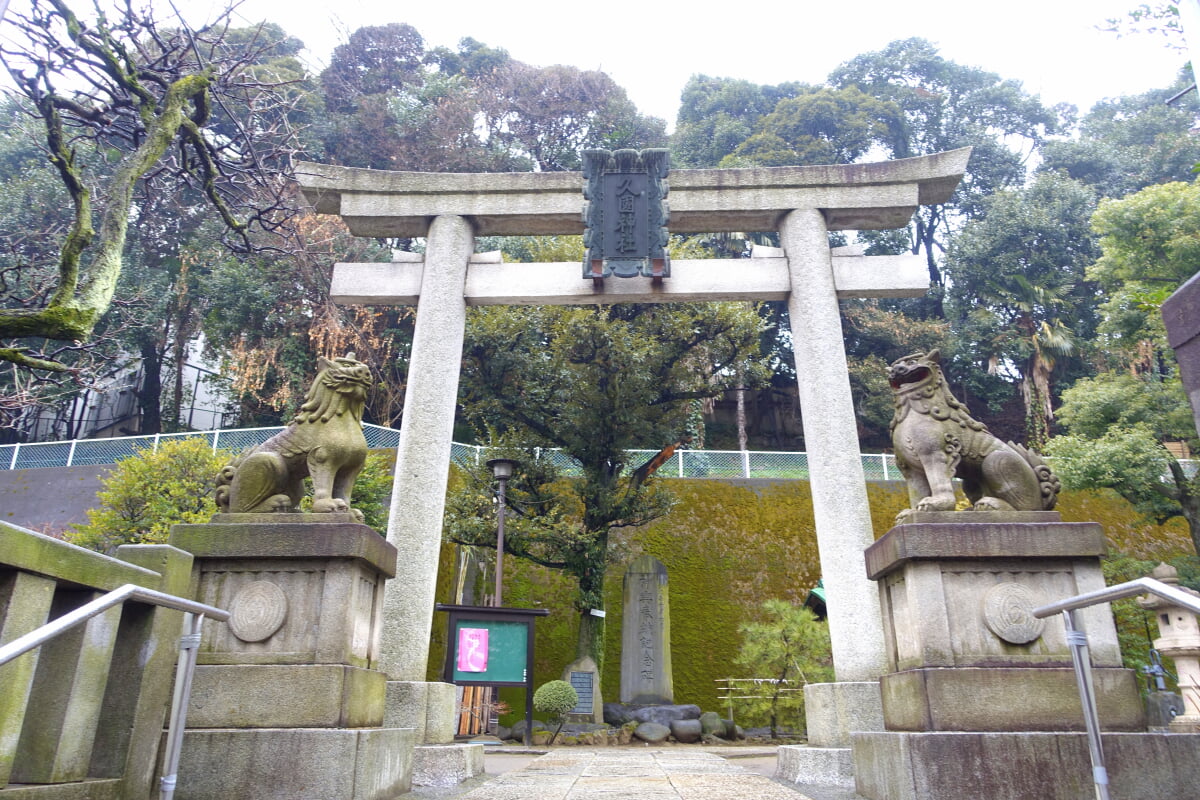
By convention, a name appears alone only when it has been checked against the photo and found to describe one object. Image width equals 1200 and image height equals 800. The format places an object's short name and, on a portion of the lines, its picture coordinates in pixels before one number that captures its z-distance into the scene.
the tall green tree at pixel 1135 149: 23.75
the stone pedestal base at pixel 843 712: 5.55
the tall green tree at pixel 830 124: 25.48
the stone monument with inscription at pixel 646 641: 13.02
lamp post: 11.02
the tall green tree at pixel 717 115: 26.17
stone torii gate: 6.83
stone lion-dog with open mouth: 4.30
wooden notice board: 7.96
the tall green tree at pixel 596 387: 12.41
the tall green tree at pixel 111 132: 3.64
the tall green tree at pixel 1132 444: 11.33
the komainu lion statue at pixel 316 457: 4.44
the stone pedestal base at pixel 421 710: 5.61
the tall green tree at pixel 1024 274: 21.45
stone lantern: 9.20
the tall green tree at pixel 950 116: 26.69
